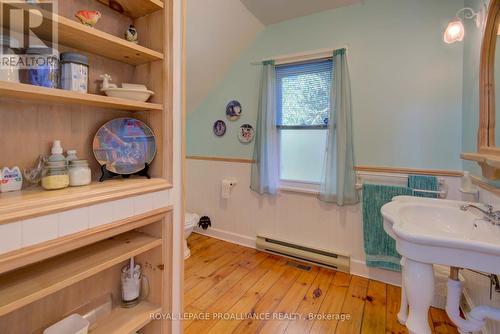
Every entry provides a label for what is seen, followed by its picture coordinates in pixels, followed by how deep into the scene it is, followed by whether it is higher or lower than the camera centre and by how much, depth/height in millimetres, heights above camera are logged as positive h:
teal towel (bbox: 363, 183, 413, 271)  1889 -568
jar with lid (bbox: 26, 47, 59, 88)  777 +313
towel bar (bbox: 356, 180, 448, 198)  1750 -215
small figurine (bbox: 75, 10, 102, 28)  875 +537
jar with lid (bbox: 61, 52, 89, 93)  859 +325
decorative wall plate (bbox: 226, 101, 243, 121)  2607 +569
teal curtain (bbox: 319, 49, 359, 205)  2021 +203
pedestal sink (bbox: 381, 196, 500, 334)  806 -328
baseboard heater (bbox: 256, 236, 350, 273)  2121 -881
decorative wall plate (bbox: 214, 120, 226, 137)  2721 +387
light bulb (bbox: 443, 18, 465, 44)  1377 +778
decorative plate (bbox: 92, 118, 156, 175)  1054 +70
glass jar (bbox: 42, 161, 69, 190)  823 -56
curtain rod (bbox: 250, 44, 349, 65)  2074 +987
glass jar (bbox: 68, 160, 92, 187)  894 -50
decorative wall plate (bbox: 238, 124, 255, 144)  2549 +309
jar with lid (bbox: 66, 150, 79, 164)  922 +20
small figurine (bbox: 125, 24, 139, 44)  1055 +567
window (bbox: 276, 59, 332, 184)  2180 +442
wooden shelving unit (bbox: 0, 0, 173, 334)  725 -96
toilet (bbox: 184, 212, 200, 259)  2192 -584
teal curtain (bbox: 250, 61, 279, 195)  2334 +258
